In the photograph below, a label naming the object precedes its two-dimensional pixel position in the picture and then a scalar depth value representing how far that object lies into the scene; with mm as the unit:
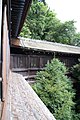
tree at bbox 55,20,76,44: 9145
